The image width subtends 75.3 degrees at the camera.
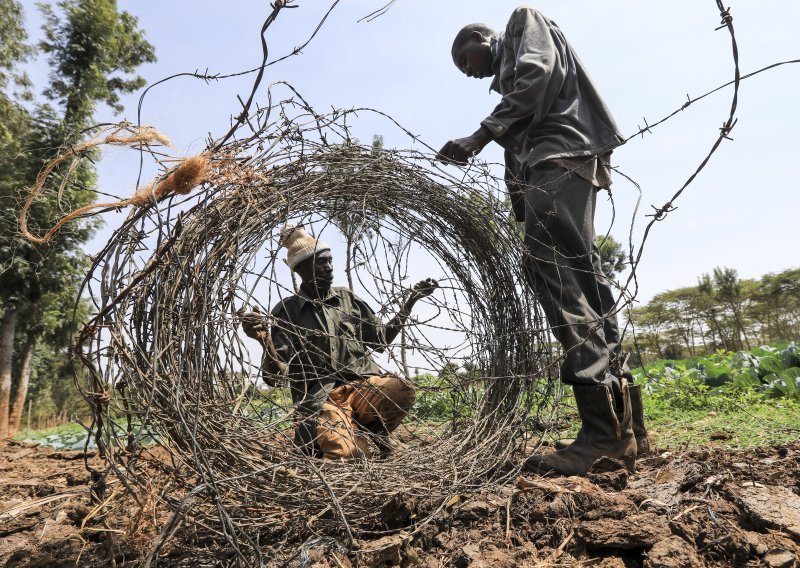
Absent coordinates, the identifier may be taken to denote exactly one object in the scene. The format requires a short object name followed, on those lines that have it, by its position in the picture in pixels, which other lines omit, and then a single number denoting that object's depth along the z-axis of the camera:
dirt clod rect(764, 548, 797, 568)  1.34
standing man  2.20
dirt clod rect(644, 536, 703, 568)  1.36
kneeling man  2.75
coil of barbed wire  1.46
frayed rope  1.54
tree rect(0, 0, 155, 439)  10.04
